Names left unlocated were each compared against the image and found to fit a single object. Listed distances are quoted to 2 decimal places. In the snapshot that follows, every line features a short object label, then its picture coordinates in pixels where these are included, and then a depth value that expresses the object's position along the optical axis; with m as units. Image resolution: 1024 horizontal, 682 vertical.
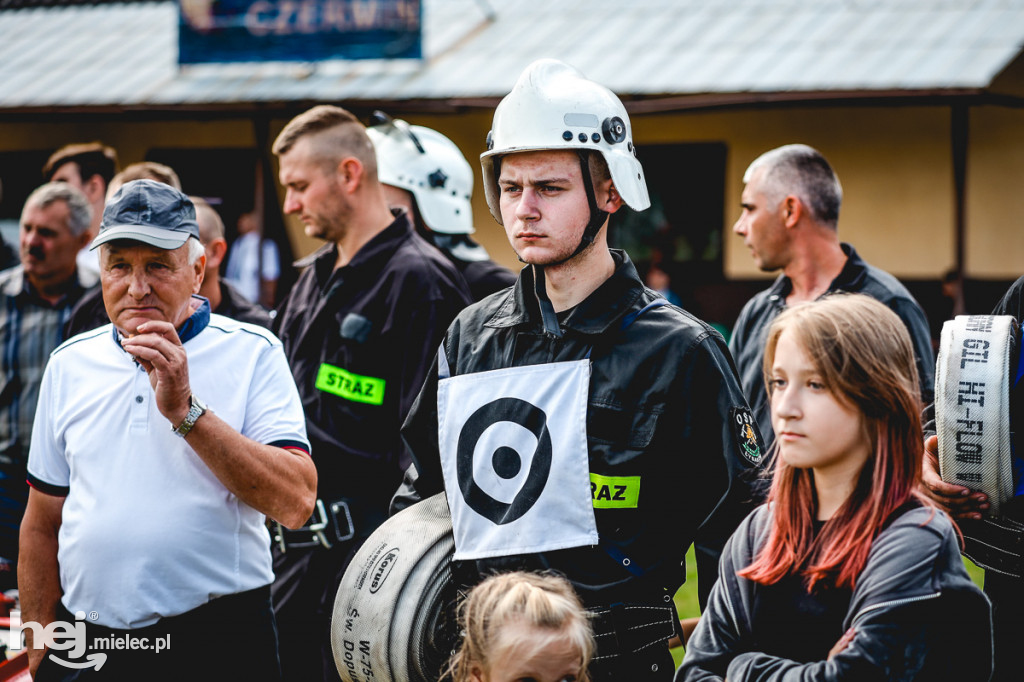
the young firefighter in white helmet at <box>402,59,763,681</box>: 5.47
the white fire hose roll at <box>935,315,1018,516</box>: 5.62
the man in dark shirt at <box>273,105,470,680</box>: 8.36
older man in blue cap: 5.95
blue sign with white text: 26.69
